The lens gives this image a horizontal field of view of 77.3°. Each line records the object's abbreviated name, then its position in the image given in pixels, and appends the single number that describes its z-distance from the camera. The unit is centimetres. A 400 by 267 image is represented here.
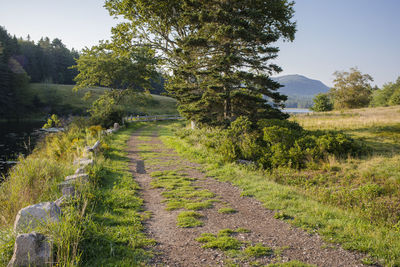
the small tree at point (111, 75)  2677
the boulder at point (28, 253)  328
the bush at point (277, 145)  1098
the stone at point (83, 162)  826
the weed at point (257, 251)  404
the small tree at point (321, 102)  4925
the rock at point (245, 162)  1053
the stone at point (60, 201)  488
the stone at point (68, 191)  530
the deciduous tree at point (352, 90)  4594
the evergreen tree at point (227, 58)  1428
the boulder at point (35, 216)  382
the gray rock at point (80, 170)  726
